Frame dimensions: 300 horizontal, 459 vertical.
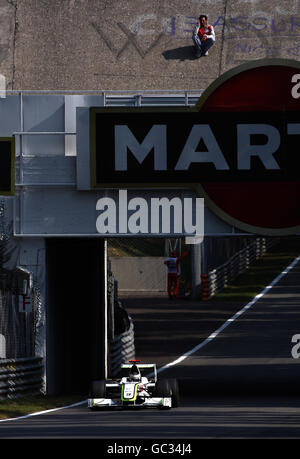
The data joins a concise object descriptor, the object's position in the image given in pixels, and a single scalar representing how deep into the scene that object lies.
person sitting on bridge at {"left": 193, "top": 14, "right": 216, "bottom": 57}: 42.56
